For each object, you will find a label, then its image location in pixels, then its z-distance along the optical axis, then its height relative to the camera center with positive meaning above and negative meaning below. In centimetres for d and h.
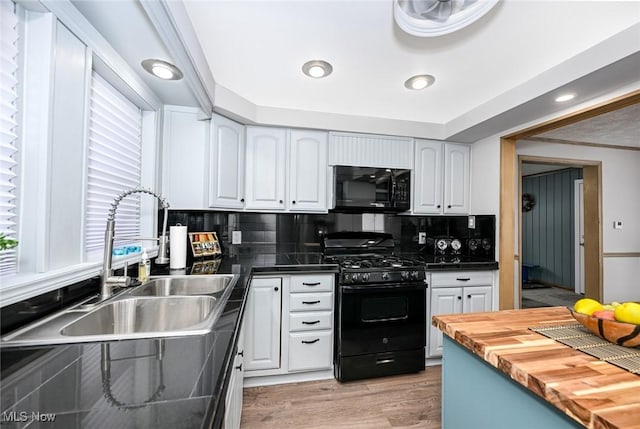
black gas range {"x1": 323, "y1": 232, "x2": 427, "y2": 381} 224 -80
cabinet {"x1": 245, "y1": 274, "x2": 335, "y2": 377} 221 -84
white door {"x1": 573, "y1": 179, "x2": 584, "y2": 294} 505 -23
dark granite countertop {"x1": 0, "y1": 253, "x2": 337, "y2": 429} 52 -37
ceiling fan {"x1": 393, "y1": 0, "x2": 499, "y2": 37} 137 +106
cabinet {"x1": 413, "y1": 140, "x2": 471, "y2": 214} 297 +49
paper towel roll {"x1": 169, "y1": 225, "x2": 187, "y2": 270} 199 -21
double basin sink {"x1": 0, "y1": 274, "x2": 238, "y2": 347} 86 -39
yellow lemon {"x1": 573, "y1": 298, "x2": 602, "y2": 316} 96 -29
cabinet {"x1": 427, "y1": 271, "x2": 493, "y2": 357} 253 -67
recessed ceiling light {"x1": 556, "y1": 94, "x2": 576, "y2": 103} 192 +89
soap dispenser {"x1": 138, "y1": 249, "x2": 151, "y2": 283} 159 -30
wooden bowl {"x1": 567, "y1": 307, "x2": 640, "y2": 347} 82 -33
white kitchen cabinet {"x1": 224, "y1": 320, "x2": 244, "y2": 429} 95 -68
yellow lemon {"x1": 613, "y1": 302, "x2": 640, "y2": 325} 83 -27
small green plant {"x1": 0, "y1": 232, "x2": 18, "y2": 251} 78 -8
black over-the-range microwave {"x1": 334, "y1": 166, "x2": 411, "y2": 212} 271 +33
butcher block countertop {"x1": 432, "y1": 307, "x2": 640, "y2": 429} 60 -40
